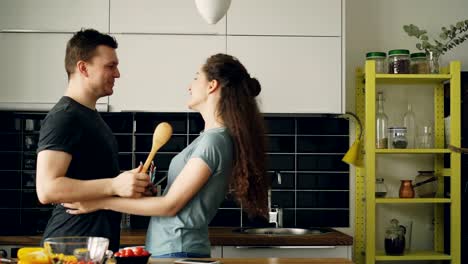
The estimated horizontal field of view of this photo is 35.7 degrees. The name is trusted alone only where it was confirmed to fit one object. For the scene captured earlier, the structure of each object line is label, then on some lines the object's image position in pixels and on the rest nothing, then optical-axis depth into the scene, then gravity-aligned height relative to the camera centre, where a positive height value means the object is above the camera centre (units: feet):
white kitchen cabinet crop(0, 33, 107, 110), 12.47 +1.21
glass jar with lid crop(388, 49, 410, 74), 12.91 +1.61
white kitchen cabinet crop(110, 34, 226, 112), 12.55 +1.40
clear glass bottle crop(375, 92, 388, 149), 13.30 +0.49
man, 7.52 -0.03
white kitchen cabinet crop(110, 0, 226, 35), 12.60 +2.28
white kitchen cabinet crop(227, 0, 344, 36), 12.72 +2.33
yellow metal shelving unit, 12.69 -0.25
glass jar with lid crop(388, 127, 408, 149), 13.07 +0.24
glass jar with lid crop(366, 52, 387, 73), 13.00 +1.65
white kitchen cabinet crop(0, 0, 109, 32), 12.53 +2.31
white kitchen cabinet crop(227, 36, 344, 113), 12.66 +1.41
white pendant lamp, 7.89 +1.55
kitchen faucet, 13.43 -1.22
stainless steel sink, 13.01 -1.47
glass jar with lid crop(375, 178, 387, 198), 13.53 -0.65
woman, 7.47 -0.23
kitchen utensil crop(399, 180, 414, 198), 13.16 -0.70
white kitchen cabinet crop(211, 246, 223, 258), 11.70 -1.63
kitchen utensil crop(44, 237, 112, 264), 5.56 -0.78
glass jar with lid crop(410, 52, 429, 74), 12.96 +1.58
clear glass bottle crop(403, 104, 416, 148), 13.60 +0.46
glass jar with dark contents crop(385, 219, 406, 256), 12.85 -1.59
